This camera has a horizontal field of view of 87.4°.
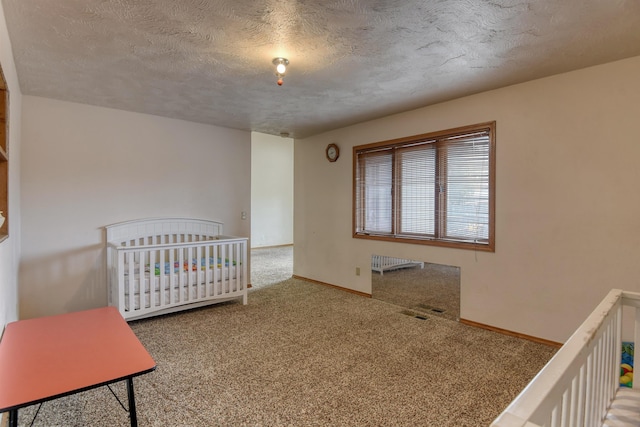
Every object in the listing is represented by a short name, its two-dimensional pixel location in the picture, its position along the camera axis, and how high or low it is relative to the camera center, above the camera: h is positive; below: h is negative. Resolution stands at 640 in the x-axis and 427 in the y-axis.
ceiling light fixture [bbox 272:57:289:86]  2.50 +1.08
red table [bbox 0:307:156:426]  1.32 -0.72
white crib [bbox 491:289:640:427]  0.80 -0.56
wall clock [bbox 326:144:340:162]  4.86 +0.79
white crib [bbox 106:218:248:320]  3.42 -0.70
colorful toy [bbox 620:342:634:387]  2.09 -1.06
